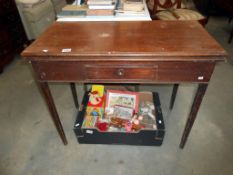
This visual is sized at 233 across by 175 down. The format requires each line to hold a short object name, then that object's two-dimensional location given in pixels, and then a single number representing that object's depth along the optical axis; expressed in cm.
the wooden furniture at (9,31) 194
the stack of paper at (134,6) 119
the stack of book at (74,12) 116
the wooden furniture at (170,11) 186
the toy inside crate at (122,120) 111
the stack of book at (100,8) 116
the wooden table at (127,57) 72
